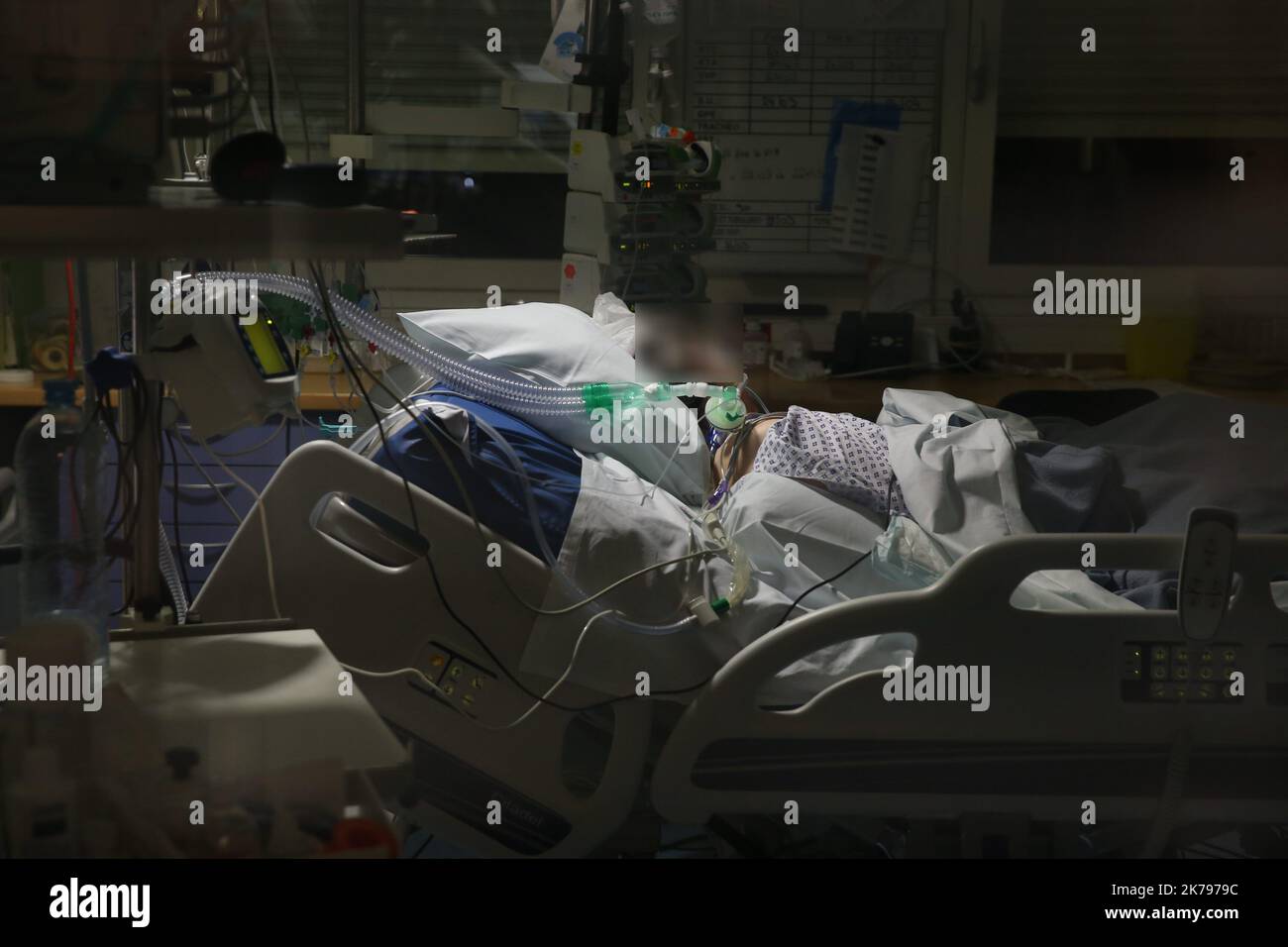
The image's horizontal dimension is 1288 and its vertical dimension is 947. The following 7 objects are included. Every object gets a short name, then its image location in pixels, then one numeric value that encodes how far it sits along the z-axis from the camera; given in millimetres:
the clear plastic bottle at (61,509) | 1110
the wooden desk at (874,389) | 2108
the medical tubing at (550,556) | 1253
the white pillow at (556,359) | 1520
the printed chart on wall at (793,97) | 2350
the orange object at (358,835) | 926
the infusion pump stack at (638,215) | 1995
